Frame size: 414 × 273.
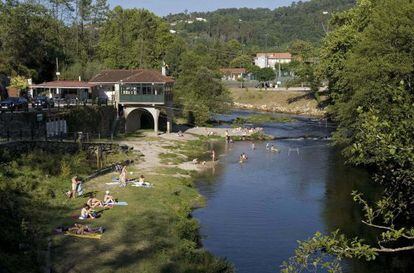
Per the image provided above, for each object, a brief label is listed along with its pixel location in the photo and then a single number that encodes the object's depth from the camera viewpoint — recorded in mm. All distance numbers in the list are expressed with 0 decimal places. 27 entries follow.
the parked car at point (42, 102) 57531
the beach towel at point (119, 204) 33138
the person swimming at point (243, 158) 55625
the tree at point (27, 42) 73438
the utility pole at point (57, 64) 81019
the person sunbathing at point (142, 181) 39312
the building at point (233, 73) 163125
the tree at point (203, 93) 83312
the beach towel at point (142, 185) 39062
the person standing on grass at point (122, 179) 38662
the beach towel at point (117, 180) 39803
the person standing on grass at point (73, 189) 33969
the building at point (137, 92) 64938
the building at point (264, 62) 196625
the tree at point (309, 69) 105081
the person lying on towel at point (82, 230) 26688
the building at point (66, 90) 68312
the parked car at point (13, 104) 53456
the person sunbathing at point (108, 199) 32991
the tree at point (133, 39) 107875
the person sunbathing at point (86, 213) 29391
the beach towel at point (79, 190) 34406
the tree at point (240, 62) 176250
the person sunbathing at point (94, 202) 31794
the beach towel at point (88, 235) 26359
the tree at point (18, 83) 68375
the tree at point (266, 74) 151500
